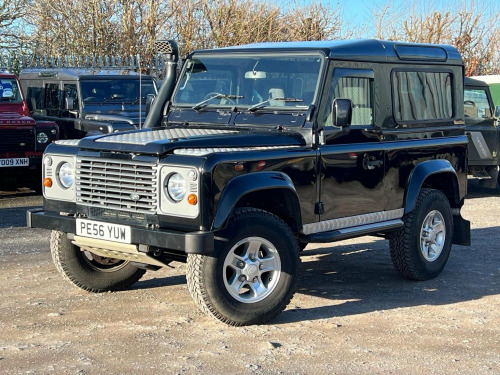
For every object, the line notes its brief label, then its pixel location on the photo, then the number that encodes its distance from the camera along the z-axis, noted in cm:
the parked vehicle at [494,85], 1723
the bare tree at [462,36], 2573
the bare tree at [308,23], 2492
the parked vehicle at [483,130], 1412
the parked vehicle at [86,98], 1352
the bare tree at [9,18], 2216
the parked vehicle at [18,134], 1320
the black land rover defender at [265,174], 589
